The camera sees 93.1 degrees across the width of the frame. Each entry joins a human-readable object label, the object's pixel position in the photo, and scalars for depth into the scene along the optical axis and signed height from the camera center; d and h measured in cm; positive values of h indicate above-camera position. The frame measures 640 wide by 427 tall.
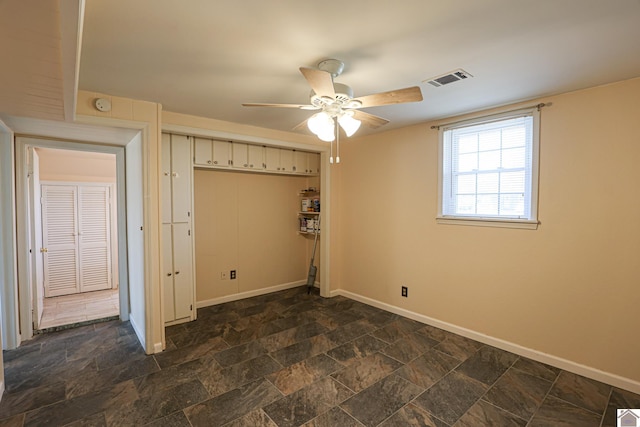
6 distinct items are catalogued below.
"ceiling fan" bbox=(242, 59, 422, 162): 179 +66
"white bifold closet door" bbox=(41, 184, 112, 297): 459 -55
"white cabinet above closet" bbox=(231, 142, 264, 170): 402 +65
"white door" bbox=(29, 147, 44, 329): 327 -40
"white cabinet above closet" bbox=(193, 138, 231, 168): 369 +63
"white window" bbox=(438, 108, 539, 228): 274 +32
